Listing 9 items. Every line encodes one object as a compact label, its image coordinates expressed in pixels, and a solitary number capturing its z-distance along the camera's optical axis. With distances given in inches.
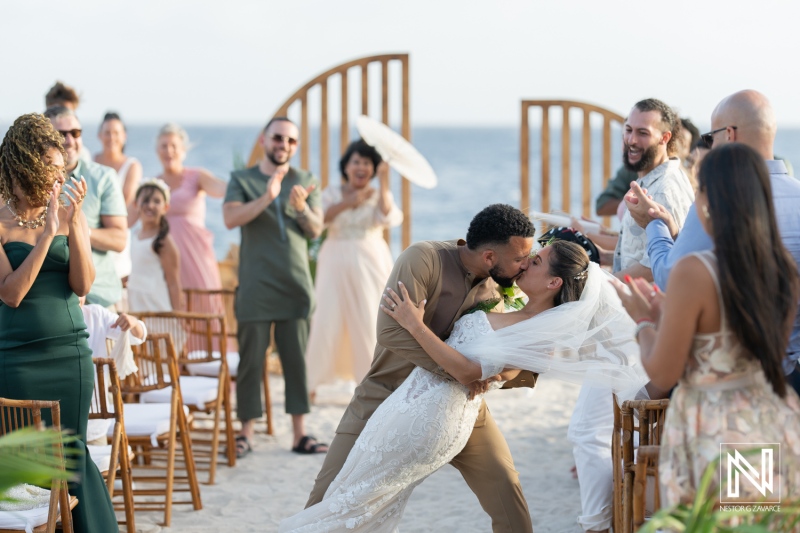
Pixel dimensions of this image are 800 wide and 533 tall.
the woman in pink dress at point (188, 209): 294.5
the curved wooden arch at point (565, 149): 323.9
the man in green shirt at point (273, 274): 247.8
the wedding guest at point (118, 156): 274.5
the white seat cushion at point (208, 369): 249.1
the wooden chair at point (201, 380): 219.6
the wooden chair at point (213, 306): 251.0
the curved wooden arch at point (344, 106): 330.6
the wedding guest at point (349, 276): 289.3
